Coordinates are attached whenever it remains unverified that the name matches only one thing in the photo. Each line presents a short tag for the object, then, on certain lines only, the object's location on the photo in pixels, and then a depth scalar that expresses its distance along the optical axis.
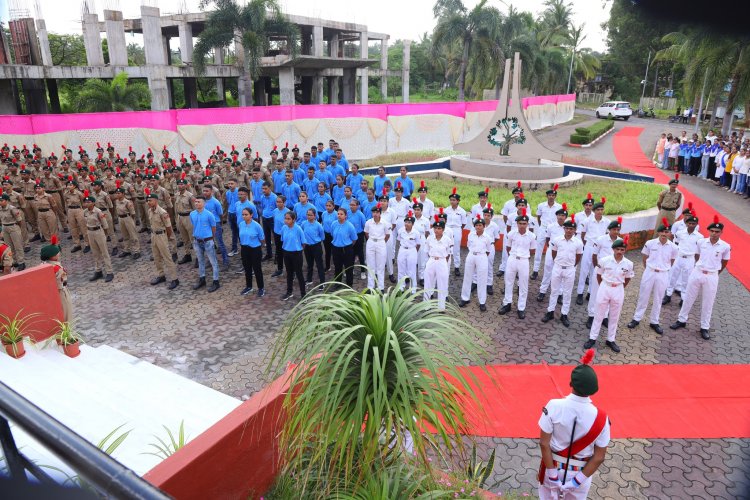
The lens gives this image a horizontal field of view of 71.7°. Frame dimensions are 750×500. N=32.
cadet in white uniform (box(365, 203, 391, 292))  8.63
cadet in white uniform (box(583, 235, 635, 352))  6.65
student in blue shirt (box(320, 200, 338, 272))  8.93
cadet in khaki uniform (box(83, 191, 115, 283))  9.05
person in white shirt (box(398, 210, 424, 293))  8.45
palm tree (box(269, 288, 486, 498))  2.98
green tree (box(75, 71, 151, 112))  22.38
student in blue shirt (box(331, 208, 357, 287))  8.55
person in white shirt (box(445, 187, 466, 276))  9.48
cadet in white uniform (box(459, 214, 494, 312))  7.96
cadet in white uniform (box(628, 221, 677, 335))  7.23
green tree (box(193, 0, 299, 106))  19.69
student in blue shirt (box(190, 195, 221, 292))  8.64
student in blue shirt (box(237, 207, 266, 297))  8.38
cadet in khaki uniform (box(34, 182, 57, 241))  10.40
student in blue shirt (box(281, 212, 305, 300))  8.18
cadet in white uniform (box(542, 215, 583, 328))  7.46
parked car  39.69
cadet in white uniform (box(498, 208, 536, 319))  7.70
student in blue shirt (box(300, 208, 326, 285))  8.45
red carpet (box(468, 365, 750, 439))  5.19
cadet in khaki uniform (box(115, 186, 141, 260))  9.76
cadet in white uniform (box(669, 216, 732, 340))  7.16
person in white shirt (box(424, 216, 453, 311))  7.72
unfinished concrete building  22.77
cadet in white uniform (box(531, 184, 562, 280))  9.25
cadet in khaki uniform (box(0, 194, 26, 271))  9.58
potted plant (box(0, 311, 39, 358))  5.78
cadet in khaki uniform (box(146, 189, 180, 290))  8.79
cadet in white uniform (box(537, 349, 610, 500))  3.60
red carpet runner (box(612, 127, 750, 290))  10.02
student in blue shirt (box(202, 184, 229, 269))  9.26
